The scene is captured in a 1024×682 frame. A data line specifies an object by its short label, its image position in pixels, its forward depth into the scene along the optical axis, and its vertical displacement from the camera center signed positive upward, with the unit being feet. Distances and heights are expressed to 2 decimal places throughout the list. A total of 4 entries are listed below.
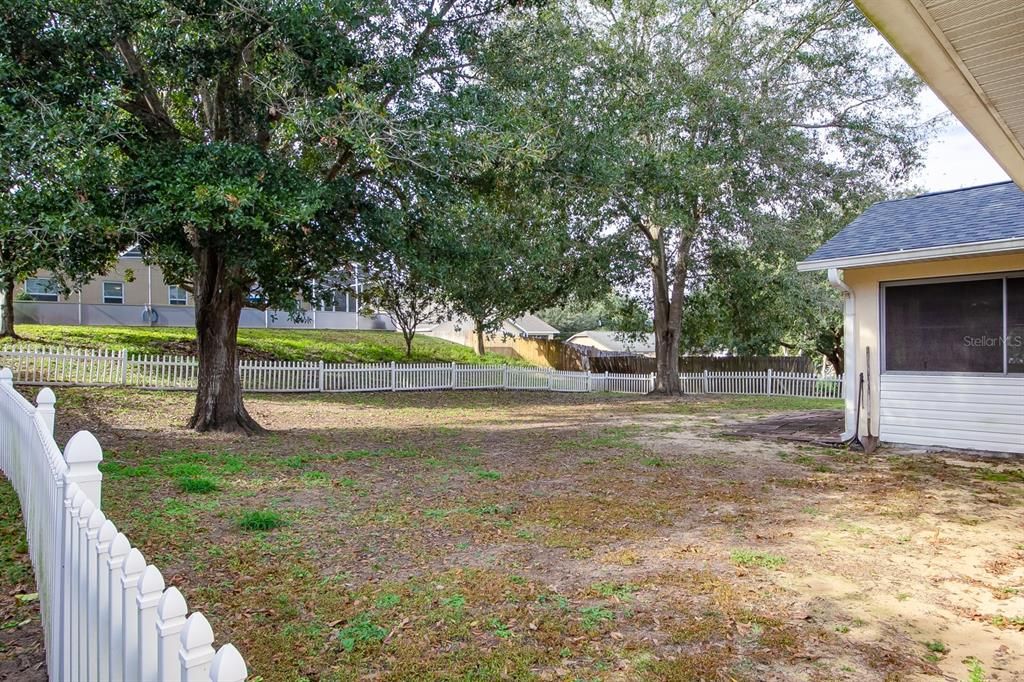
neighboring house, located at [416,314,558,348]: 125.11 +5.22
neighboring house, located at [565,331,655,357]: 151.33 +3.03
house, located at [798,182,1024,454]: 26.02 +1.42
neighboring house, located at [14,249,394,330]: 75.00 +6.34
